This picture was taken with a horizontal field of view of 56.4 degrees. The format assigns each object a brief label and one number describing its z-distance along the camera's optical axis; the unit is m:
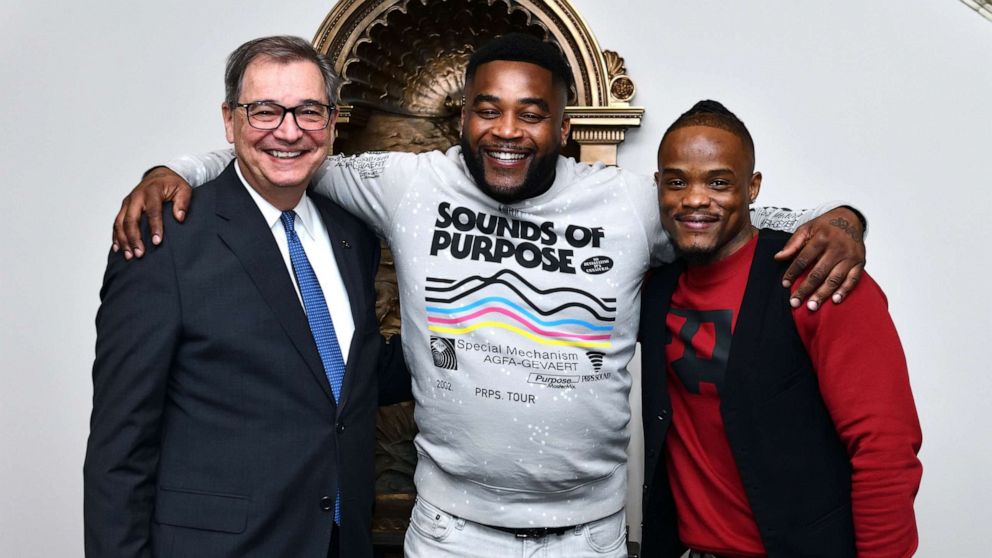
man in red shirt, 1.52
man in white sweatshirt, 1.73
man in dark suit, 1.50
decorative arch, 2.65
